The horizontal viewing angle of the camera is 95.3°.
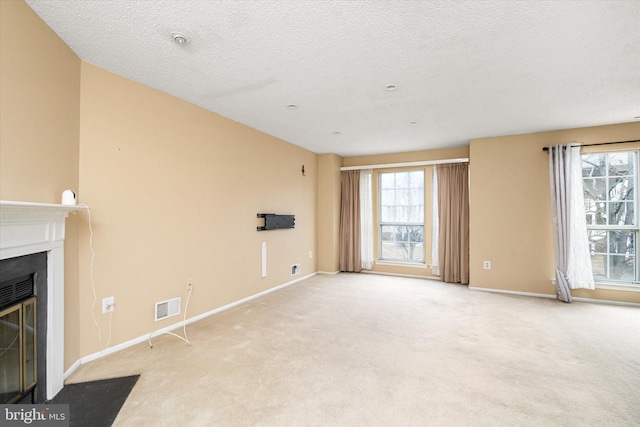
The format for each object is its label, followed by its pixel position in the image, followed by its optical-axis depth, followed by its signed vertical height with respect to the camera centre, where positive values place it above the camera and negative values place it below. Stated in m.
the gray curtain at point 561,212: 4.11 +0.09
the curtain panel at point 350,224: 6.00 -0.08
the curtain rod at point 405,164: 5.12 +1.07
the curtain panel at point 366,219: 5.93 +0.02
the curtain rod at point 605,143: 3.93 +1.04
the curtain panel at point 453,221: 5.10 -0.03
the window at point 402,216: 5.71 +0.07
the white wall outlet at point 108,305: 2.47 -0.70
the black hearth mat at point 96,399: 1.71 -1.14
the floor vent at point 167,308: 2.90 -0.88
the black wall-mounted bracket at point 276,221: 4.34 +0.00
